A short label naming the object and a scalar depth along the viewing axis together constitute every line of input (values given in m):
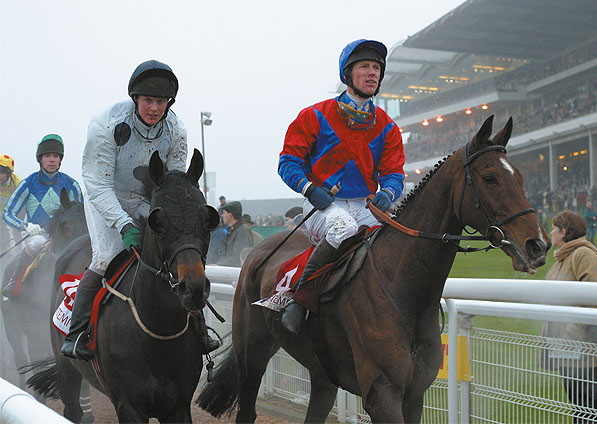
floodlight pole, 20.25
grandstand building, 36.84
